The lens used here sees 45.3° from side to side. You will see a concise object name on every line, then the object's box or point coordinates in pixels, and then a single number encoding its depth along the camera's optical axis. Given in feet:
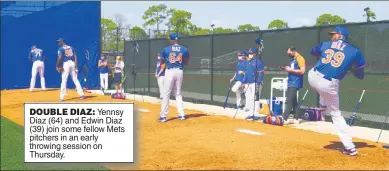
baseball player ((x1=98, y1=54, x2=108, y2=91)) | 70.33
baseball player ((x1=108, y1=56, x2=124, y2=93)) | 65.41
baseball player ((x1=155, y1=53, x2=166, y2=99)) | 44.27
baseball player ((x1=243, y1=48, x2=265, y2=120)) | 40.47
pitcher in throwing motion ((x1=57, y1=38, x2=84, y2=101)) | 50.08
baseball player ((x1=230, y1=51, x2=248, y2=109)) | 45.91
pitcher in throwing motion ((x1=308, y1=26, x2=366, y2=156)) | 23.54
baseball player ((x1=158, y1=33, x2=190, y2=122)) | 35.60
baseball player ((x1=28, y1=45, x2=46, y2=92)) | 64.95
